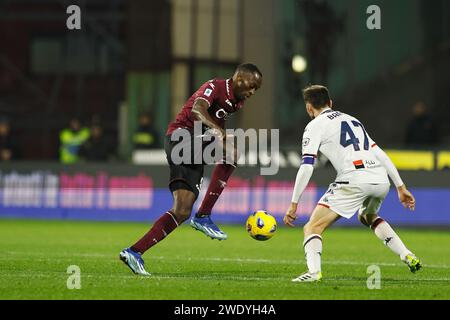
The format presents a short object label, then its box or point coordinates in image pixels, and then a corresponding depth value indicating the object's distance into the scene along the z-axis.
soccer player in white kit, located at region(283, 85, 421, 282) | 10.02
